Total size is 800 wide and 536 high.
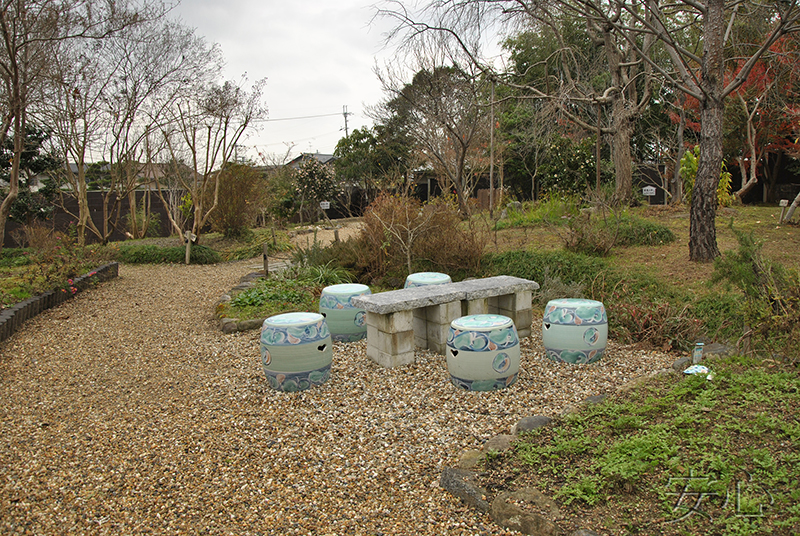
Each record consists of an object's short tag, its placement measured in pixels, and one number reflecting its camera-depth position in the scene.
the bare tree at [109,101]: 9.54
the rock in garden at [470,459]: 2.56
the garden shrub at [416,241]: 6.79
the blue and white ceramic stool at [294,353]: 3.64
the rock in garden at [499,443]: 2.64
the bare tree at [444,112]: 12.61
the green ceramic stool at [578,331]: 3.93
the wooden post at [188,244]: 9.70
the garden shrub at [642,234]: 7.16
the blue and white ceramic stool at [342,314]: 4.77
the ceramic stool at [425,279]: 5.21
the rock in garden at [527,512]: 2.06
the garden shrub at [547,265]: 5.80
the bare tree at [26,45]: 5.97
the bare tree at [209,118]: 10.42
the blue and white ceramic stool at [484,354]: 3.45
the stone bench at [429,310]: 4.04
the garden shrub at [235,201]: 11.81
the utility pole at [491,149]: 13.23
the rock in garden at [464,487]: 2.29
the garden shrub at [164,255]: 10.21
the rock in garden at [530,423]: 2.83
